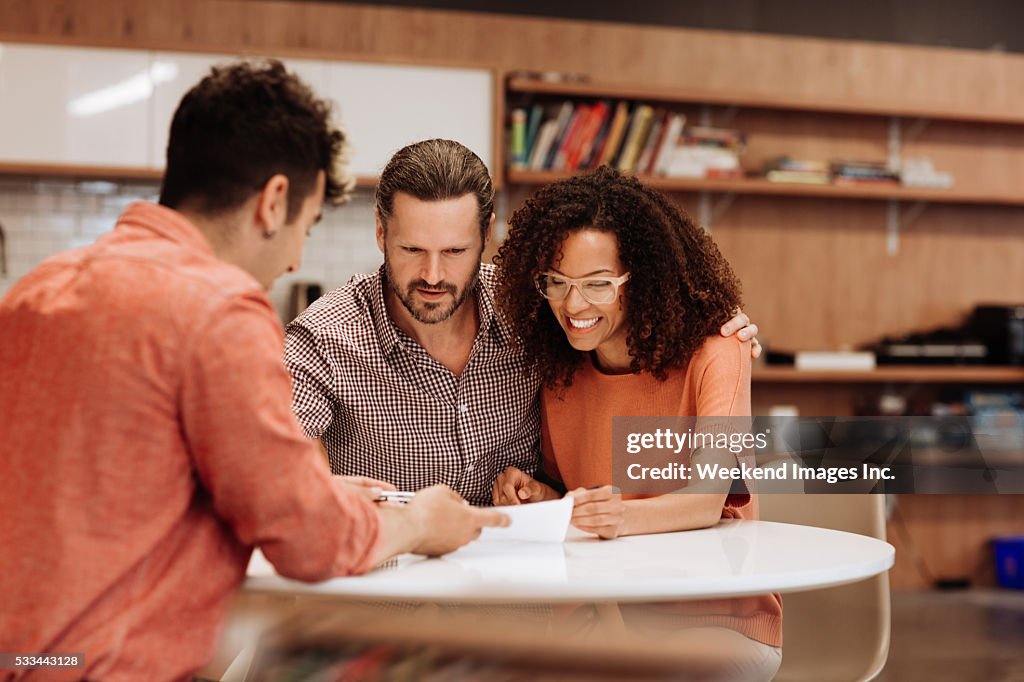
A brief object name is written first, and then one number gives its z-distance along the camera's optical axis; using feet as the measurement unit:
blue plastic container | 16.71
